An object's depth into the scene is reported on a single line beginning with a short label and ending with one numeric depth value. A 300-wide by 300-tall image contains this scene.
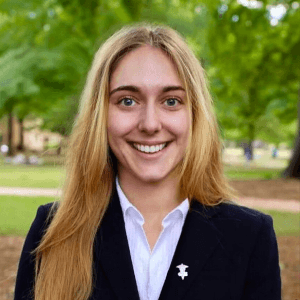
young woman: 0.90
